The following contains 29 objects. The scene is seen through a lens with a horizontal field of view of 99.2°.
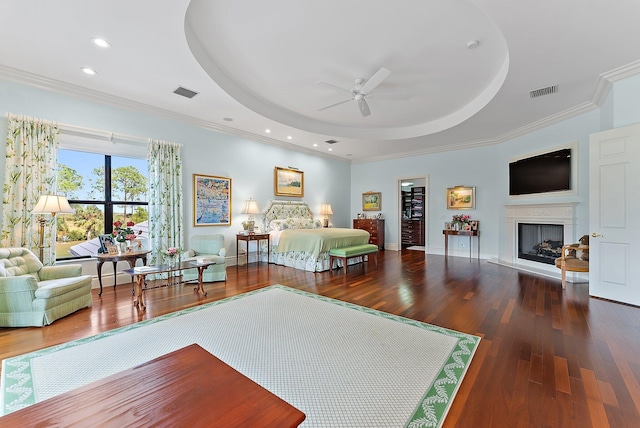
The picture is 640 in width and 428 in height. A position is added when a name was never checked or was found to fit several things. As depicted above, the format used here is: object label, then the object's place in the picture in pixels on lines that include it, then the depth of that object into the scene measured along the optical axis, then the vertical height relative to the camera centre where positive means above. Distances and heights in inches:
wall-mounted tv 201.3 +32.0
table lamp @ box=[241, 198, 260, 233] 248.1 +2.5
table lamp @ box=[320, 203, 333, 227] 325.6 +2.9
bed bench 217.8 -32.4
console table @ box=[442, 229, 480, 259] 278.0 -21.4
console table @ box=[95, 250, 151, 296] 152.3 -25.0
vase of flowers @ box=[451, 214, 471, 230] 288.2 -8.3
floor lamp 136.3 +3.7
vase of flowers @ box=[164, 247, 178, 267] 159.3 -22.5
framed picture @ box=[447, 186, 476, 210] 288.5 +16.6
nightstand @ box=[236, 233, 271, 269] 235.0 -22.0
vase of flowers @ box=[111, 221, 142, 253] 160.2 -12.9
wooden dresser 344.2 -19.8
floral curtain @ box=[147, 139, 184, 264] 193.9 +11.6
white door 136.6 -0.7
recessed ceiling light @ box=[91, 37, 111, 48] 118.6 +76.0
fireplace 196.2 -15.2
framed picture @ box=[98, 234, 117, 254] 165.8 -17.1
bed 221.6 -21.2
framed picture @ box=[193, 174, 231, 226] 221.5 +11.3
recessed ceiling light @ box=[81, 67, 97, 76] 141.6 +75.7
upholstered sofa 112.2 -33.3
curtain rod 155.6 +50.8
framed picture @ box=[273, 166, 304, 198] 284.1 +34.3
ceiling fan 140.8 +70.8
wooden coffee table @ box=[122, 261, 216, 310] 131.8 -29.0
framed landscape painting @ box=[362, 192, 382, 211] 360.2 +16.5
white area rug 67.9 -47.3
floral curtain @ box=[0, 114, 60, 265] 143.3 +19.5
